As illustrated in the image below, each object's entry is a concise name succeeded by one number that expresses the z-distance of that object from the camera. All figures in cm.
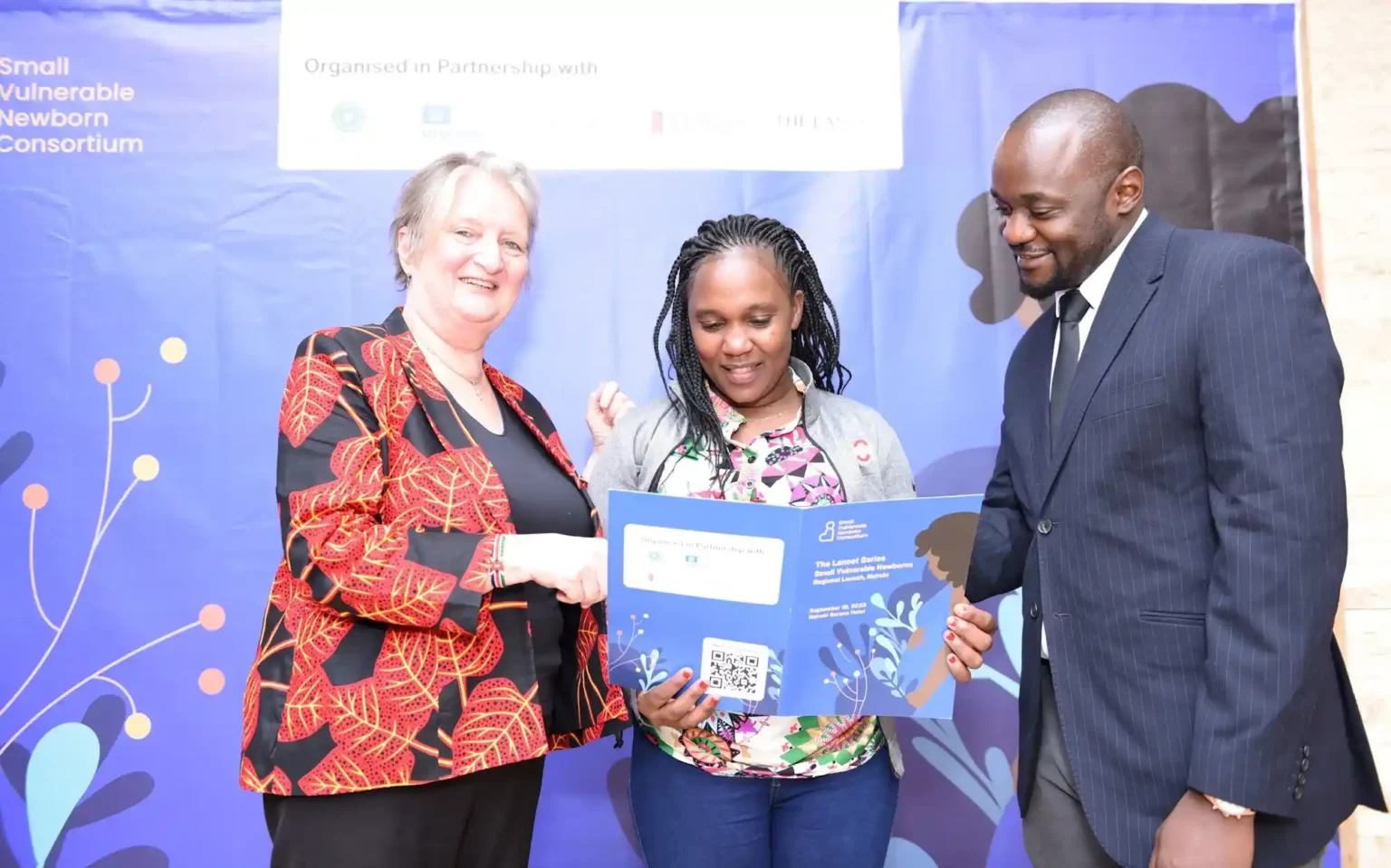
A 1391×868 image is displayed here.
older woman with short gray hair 149
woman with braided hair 184
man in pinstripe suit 132
